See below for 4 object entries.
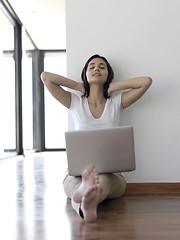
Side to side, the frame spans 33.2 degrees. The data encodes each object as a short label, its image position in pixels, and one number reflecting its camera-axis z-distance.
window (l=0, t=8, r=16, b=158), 4.63
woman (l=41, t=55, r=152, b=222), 2.24
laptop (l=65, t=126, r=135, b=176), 1.77
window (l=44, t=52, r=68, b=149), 7.72
